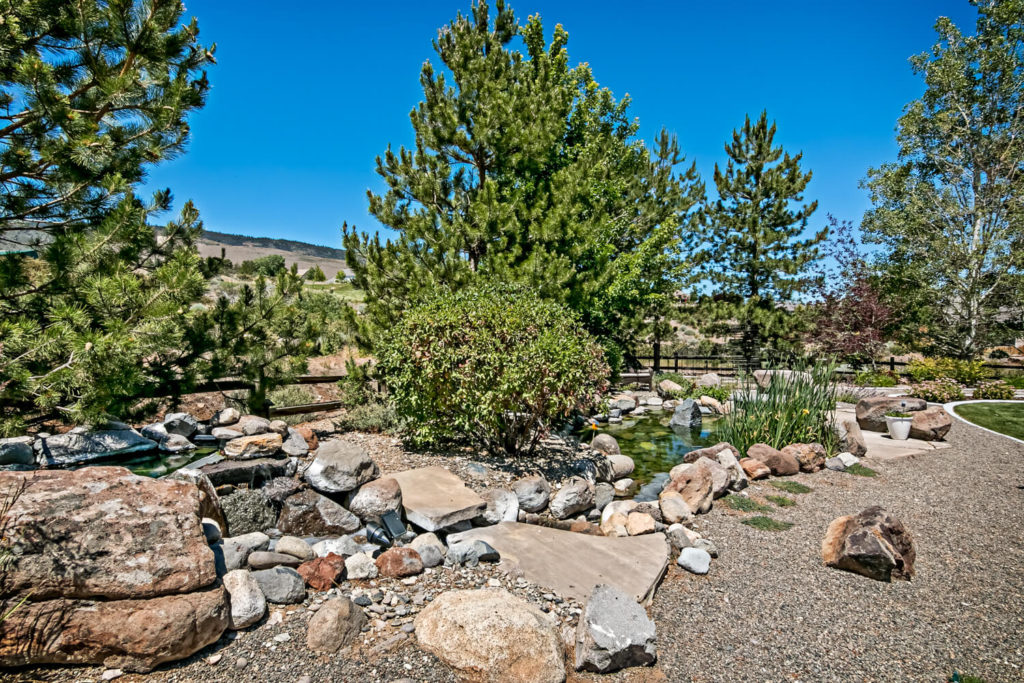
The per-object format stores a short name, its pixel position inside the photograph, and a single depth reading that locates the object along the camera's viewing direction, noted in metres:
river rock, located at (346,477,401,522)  5.04
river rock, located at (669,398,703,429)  12.80
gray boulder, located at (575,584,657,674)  3.49
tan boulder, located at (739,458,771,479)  7.87
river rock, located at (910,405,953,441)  9.80
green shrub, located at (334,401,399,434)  9.02
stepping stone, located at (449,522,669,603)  4.55
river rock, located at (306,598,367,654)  3.39
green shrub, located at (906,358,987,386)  16.30
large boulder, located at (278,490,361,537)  4.93
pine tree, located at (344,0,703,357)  9.69
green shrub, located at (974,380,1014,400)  14.04
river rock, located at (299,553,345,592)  4.12
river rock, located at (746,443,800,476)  8.04
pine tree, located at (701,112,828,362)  22.00
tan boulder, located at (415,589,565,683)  3.29
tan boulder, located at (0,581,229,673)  2.87
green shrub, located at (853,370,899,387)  17.09
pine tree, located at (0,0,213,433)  5.09
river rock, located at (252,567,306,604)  3.84
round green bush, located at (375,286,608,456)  6.77
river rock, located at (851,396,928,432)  10.98
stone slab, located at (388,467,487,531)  5.20
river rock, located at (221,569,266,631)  3.50
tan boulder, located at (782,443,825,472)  8.17
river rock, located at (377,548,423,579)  4.45
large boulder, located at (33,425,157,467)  6.12
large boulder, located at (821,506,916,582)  4.72
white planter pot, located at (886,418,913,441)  10.02
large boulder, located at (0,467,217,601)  3.03
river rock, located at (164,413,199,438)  7.76
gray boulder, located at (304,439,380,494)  5.13
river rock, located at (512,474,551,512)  6.21
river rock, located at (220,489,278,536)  4.71
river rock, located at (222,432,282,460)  6.52
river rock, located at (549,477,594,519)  6.29
